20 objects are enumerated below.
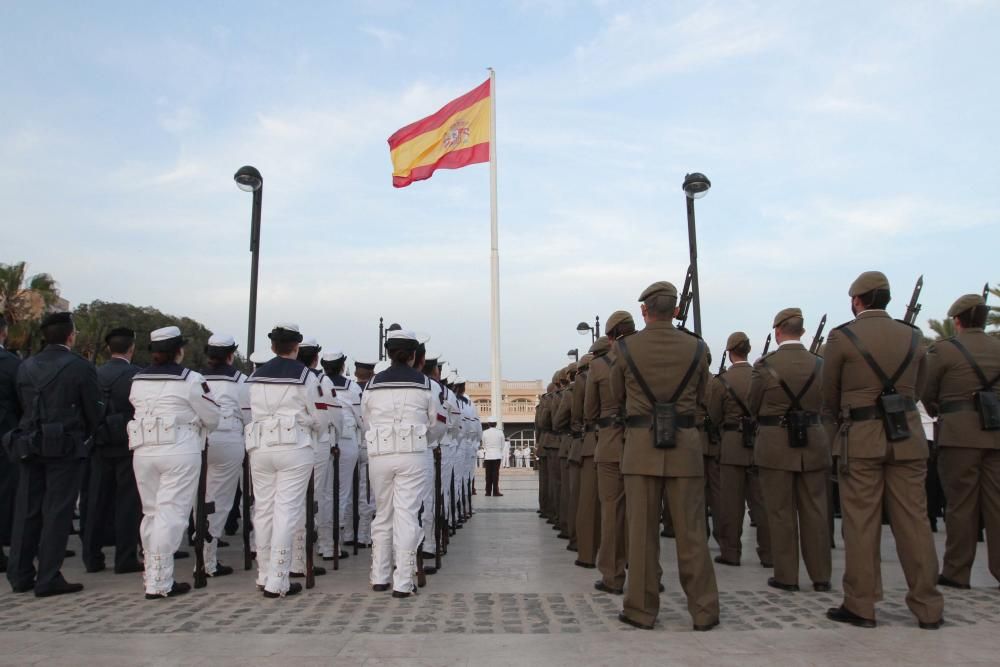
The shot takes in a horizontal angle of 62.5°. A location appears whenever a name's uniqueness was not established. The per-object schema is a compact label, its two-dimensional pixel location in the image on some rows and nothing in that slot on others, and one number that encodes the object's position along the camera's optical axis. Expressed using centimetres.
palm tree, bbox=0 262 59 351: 3734
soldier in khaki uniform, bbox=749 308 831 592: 688
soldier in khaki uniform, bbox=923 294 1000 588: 676
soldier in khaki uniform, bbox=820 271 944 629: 550
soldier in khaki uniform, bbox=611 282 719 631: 548
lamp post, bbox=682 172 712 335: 1222
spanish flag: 2261
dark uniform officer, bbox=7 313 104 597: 672
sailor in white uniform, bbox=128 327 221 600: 664
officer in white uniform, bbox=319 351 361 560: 908
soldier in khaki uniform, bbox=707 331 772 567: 839
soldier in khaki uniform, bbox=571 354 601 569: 803
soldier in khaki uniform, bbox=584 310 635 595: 675
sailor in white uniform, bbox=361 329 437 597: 672
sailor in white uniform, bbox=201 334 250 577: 793
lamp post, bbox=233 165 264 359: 1228
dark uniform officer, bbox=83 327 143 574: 809
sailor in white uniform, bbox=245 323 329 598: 674
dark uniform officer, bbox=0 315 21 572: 785
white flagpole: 2336
